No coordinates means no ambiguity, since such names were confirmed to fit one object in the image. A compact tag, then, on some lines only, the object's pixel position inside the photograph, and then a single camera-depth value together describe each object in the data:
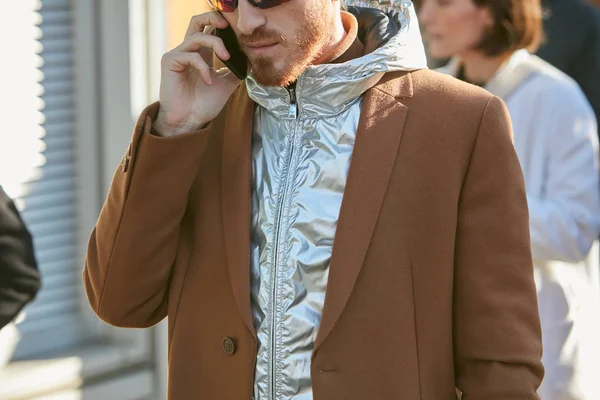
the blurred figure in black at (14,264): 7.33
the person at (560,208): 8.48
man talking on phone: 5.38
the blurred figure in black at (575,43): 12.80
